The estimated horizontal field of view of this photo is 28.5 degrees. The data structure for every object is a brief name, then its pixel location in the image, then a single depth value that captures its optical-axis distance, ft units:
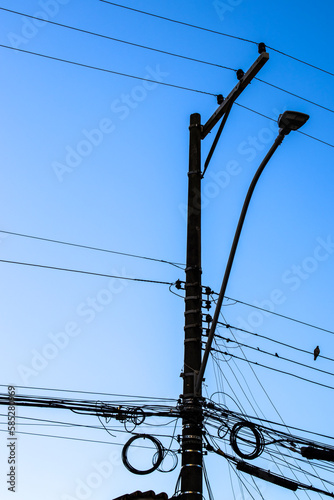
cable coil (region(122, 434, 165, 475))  33.50
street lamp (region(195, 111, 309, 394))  28.25
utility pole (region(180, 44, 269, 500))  31.17
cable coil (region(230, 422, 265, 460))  36.04
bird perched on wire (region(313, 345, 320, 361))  48.08
